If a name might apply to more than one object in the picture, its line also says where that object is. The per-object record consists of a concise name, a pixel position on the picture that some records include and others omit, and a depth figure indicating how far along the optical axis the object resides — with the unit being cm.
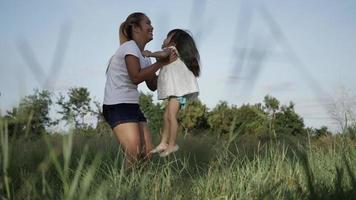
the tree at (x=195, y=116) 2548
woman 413
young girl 495
